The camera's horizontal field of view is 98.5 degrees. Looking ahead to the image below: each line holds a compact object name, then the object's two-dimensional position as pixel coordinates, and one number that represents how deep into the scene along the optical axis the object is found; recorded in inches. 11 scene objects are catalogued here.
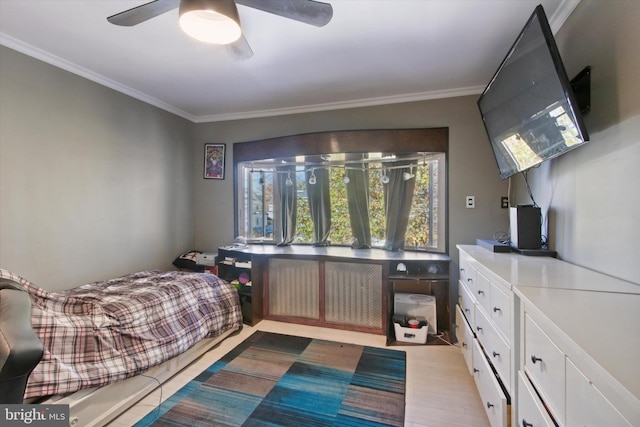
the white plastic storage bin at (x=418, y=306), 104.4
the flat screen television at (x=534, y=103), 47.5
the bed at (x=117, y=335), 57.7
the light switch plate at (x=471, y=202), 107.3
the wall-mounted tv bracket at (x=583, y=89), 55.5
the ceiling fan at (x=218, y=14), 47.3
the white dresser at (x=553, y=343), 23.9
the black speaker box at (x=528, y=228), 70.9
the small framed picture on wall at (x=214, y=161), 141.3
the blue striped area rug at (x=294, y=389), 65.4
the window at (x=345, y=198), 116.8
